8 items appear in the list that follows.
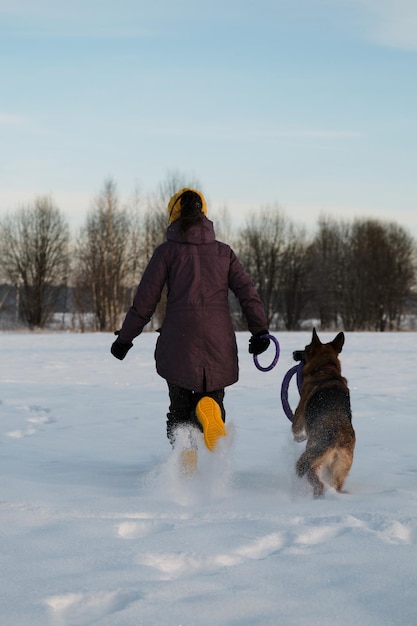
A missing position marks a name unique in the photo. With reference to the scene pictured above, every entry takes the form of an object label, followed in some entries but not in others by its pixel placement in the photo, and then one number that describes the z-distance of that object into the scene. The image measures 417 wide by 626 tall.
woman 4.39
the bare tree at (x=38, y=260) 45.12
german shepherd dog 4.05
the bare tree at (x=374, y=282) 57.09
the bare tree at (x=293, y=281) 55.22
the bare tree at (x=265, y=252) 53.84
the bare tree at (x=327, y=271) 56.62
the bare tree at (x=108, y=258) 40.28
